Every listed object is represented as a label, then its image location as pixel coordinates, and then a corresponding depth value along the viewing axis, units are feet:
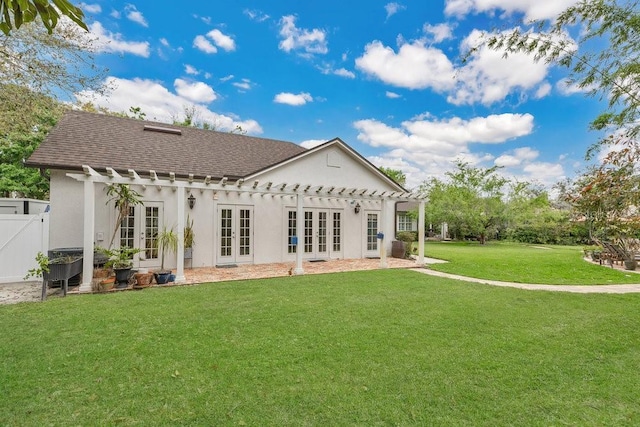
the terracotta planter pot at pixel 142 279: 26.61
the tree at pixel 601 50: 14.15
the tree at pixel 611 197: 13.20
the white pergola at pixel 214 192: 24.99
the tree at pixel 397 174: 153.52
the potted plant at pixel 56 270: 22.00
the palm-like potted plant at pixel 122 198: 28.55
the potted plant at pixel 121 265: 25.58
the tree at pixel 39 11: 4.13
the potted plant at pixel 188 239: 34.22
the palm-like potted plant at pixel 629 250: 40.96
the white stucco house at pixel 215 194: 29.81
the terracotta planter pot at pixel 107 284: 24.43
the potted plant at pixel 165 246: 27.45
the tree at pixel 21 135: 28.57
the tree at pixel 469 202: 86.89
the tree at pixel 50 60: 26.71
